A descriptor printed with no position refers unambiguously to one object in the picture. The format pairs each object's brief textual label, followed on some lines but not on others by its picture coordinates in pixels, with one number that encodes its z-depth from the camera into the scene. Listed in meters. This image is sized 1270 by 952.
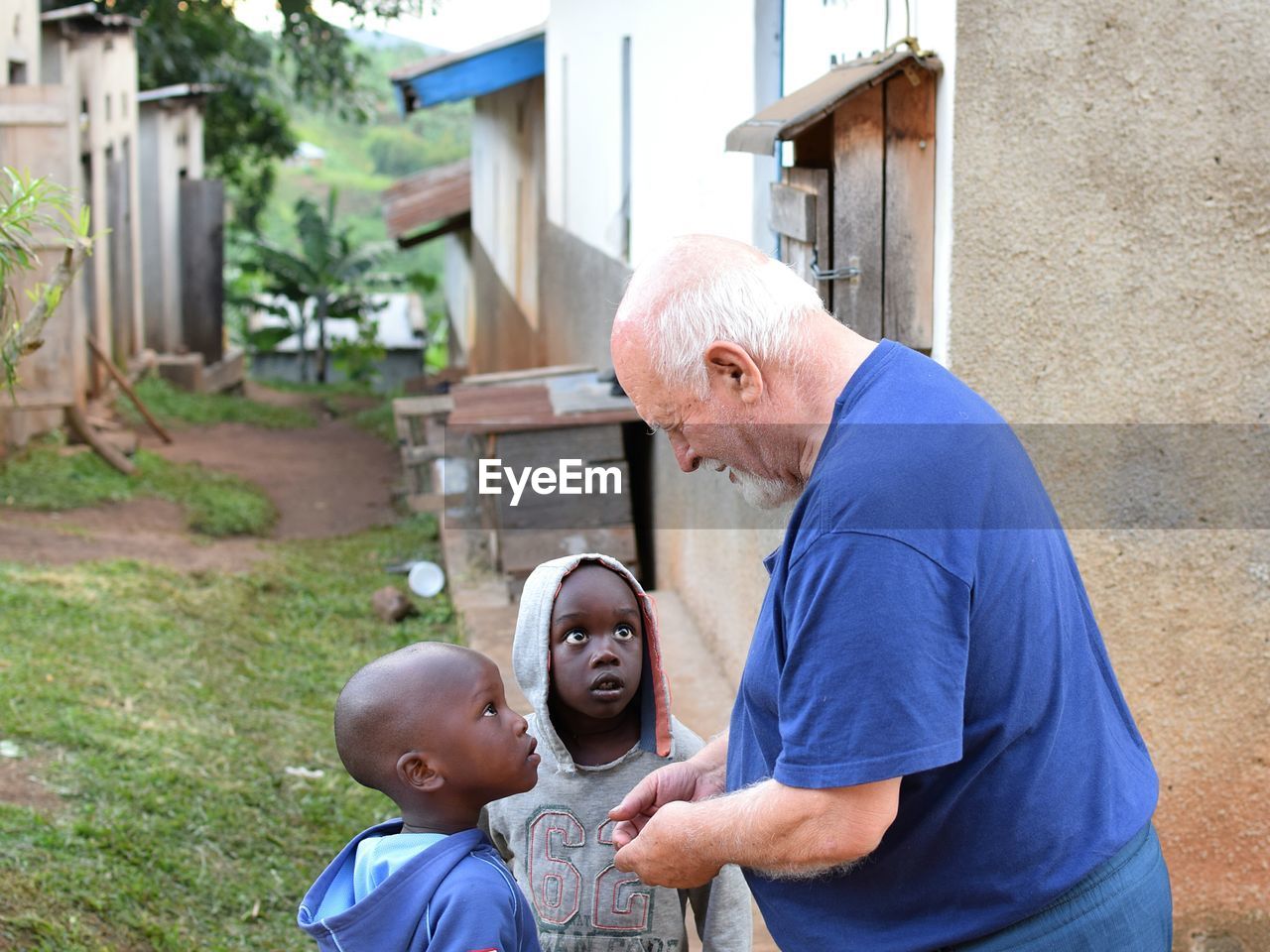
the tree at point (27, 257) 3.06
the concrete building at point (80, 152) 8.90
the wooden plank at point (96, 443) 10.74
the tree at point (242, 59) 17.22
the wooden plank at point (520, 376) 8.09
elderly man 1.66
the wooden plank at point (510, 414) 6.28
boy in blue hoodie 2.02
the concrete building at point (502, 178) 12.62
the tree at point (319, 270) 20.17
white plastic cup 7.82
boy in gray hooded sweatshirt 2.43
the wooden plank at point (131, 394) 12.28
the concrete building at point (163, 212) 17.20
